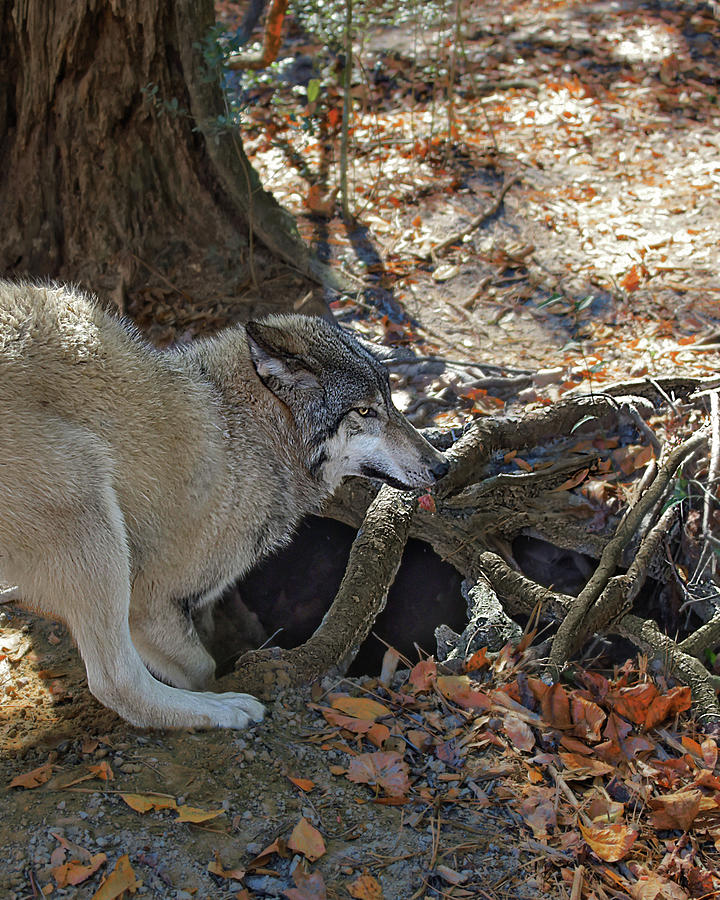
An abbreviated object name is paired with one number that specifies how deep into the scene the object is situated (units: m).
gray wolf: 3.54
